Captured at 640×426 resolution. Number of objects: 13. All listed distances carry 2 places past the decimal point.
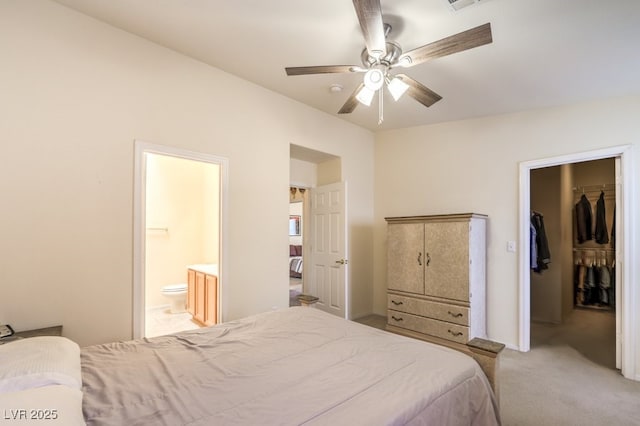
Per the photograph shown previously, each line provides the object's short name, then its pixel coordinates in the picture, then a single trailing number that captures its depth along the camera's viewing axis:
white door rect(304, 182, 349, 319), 3.85
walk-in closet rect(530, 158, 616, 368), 3.85
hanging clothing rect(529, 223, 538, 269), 3.79
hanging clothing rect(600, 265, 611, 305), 4.95
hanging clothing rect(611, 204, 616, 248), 4.89
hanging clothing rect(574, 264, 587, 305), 5.21
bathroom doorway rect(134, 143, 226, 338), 4.45
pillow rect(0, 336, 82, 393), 0.95
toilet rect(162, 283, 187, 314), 4.37
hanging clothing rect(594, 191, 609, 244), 4.93
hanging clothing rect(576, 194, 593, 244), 5.08
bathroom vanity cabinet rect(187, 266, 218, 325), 3.38
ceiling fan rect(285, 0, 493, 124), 1.60
